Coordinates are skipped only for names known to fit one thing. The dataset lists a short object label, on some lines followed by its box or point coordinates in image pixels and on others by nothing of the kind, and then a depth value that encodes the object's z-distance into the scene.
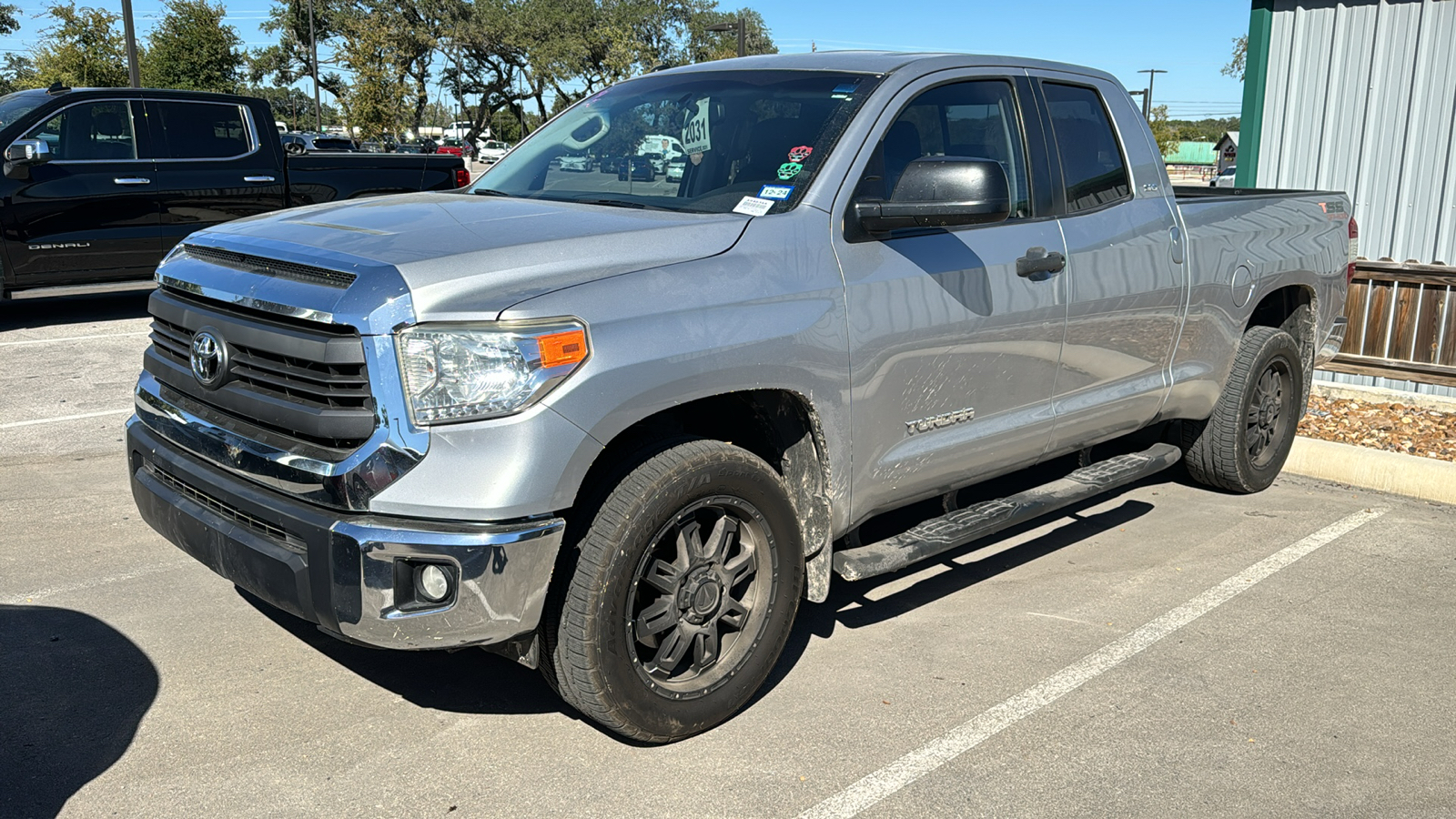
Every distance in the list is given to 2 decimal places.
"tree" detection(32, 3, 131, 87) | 30.23
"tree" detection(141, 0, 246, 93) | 35.97
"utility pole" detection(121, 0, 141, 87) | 20.58
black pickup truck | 10.09
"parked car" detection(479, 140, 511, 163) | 49.00
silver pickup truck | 2.97
